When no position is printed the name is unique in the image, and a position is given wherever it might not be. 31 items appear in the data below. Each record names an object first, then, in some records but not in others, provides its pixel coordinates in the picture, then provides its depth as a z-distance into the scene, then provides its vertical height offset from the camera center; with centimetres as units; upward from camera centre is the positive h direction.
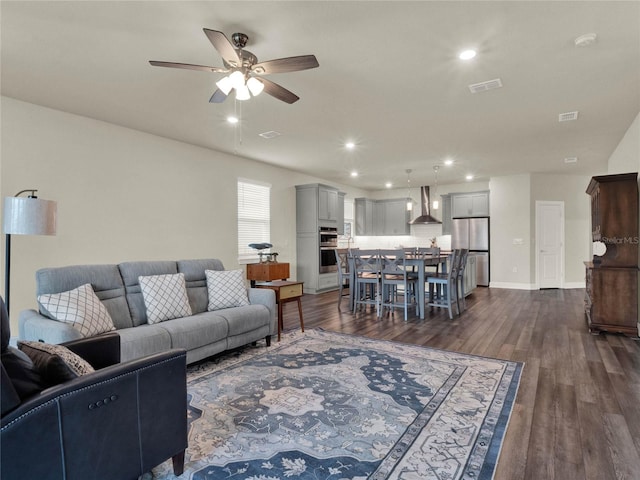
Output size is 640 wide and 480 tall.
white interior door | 809 -15
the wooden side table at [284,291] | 404 -61
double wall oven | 766 -18
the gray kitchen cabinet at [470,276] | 662 -74
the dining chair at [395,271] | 519 -48
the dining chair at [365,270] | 541 -49
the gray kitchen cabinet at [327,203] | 759 +82
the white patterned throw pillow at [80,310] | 255 -51
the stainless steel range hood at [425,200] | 964 +107
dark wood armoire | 411 -29
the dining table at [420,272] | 514 -52
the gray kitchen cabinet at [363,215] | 998 +70
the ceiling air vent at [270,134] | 496 +154
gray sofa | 259 -65
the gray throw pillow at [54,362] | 139 -50
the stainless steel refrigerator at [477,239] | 859 -2
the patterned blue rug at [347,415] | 181 -116
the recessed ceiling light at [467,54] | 280 +150
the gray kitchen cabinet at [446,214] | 920 +65
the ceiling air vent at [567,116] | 420 +148
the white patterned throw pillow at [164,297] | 319 -53
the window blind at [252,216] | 645 +48
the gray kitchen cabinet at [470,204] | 865 +86
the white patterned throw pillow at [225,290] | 369 -53
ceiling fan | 233 +122
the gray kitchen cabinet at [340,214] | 829 +62
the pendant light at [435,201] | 928 +102
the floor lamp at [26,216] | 261 +20
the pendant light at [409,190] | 776 +140
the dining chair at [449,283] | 519 -69
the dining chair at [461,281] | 564 -73
